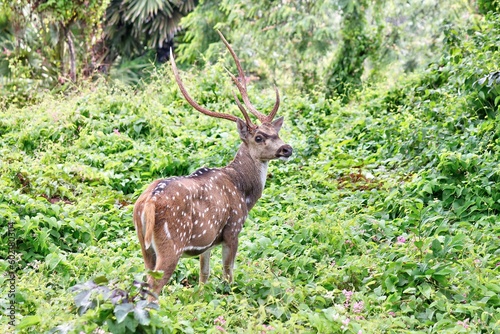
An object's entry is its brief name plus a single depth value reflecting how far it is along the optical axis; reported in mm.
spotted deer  10906
